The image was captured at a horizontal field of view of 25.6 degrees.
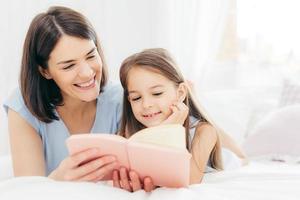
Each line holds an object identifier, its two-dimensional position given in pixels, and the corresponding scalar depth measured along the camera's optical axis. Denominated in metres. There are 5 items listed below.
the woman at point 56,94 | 1.92
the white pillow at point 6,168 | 2.15
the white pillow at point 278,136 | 2.29
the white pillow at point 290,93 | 2.54
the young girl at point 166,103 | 1.84
